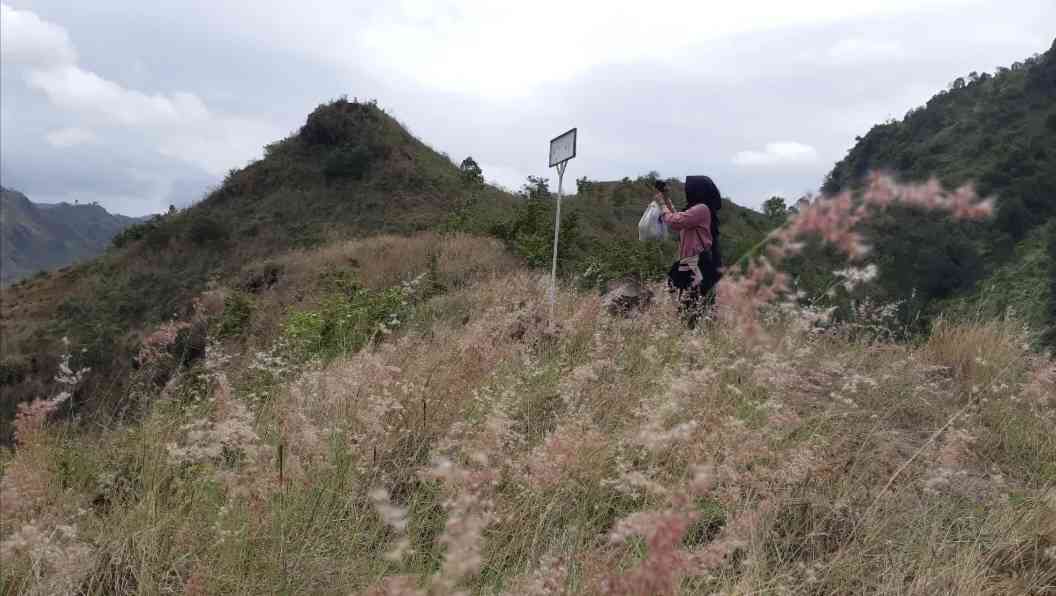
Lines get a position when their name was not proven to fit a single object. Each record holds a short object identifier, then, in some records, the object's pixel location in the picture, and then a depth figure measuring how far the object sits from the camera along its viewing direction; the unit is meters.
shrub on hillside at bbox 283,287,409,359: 5.65
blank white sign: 4.90
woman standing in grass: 4.93
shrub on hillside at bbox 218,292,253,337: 11.30
